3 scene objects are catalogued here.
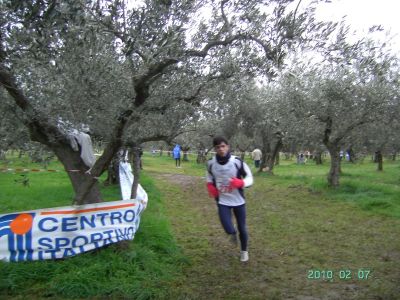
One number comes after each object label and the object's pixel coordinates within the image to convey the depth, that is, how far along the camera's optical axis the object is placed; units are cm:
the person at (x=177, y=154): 3262
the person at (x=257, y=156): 2973
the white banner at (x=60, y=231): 595
